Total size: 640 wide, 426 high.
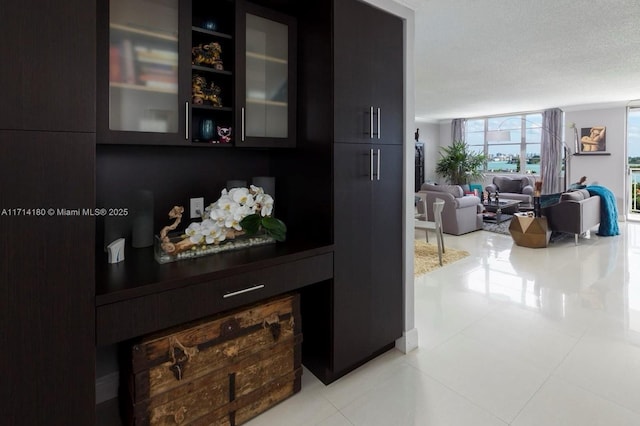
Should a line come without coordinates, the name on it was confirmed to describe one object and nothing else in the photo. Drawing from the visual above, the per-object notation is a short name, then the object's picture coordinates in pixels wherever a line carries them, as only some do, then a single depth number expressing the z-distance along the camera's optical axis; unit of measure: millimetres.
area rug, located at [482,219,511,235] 6276
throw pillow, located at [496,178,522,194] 8891
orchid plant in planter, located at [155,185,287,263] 1608
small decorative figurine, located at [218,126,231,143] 1835
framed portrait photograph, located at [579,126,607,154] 7688
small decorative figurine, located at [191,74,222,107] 1736
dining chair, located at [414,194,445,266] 4477
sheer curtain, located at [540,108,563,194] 8414
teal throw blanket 5824
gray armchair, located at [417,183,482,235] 5848
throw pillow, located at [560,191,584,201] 5223
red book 1435
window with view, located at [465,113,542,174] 9242
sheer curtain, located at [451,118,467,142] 10406
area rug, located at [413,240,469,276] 4209
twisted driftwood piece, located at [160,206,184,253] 1562
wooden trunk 1388
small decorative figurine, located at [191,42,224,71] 1754
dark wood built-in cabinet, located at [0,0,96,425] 1028
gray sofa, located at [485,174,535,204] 8430
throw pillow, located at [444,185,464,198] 6193
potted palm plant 9771
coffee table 7108
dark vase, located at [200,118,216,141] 1821
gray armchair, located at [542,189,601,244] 5188
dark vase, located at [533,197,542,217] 5371
